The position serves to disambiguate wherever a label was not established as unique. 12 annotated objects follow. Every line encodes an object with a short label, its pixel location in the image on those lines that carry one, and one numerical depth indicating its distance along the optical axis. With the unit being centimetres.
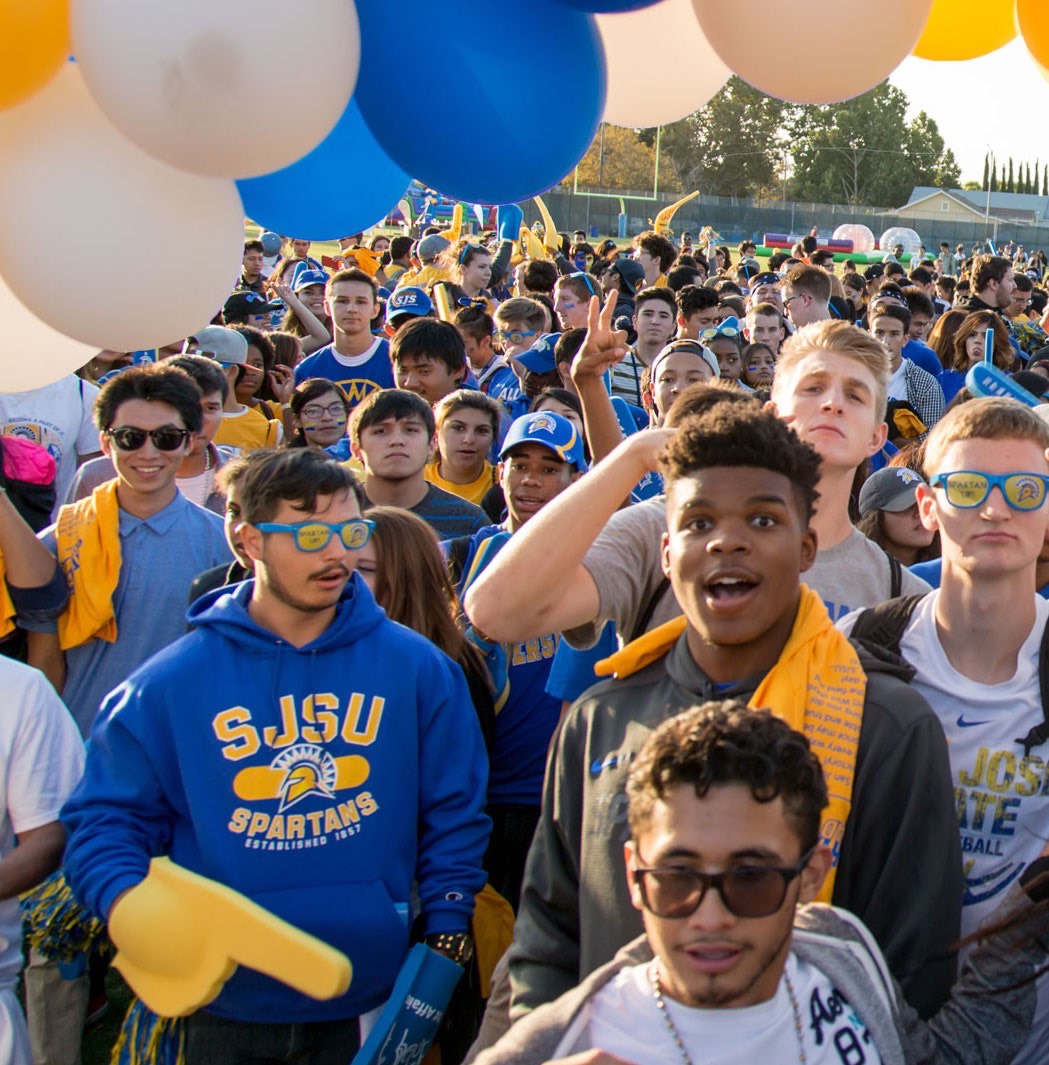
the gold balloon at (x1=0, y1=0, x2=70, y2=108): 190
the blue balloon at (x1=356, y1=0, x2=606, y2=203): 202
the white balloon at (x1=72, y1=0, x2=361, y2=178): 178
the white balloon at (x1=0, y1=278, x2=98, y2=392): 250
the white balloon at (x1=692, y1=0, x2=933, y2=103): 190
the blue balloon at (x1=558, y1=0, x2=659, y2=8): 203
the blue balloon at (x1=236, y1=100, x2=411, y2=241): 249
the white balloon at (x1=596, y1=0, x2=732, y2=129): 244
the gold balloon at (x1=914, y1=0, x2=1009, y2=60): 226
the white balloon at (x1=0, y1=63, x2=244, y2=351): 214
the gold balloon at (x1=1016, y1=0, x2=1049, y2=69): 200
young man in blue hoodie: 259
